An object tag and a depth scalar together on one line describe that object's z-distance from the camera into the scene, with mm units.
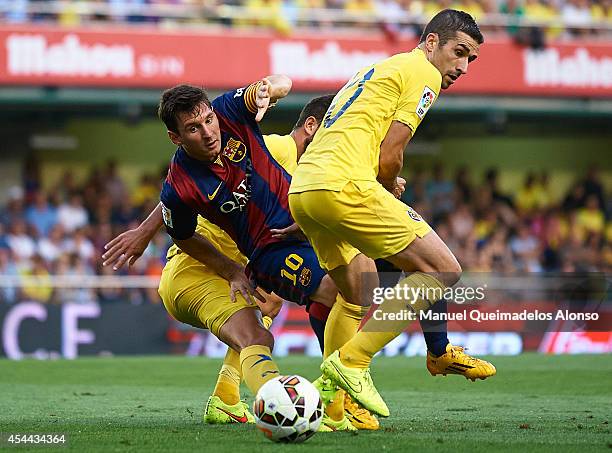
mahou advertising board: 34625
